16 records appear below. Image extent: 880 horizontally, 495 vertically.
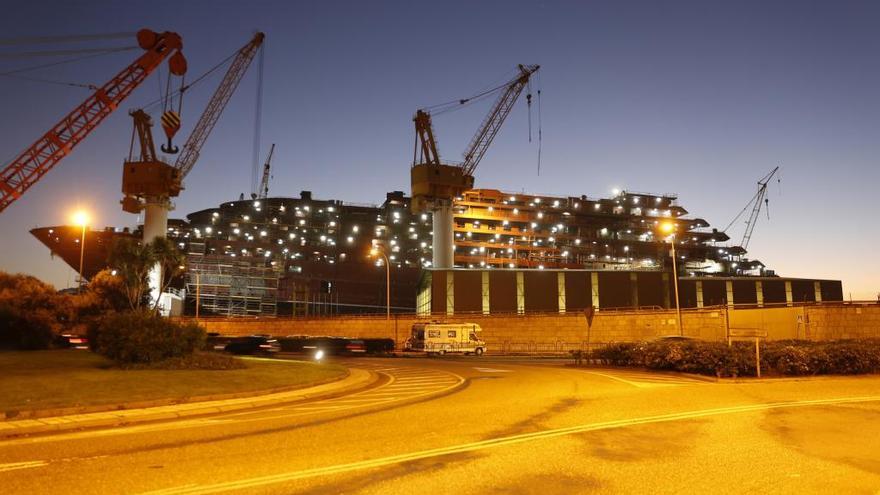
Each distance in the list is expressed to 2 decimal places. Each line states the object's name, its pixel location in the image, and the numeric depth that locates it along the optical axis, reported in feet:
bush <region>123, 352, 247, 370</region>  75.00
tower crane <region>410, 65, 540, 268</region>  337.11
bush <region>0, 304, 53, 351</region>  123.03
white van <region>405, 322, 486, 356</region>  157.17
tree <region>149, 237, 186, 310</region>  103.55
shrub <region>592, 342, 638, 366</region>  91.66
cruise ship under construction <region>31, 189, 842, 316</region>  394.73
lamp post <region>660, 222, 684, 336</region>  117.03
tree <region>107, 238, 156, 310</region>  102.22
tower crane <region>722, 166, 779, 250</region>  522.72
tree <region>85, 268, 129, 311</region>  149.18
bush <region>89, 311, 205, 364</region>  75.10
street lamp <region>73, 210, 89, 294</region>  139.13
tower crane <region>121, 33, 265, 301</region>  324.60
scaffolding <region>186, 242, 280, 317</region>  366.63
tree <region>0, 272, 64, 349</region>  123.85
